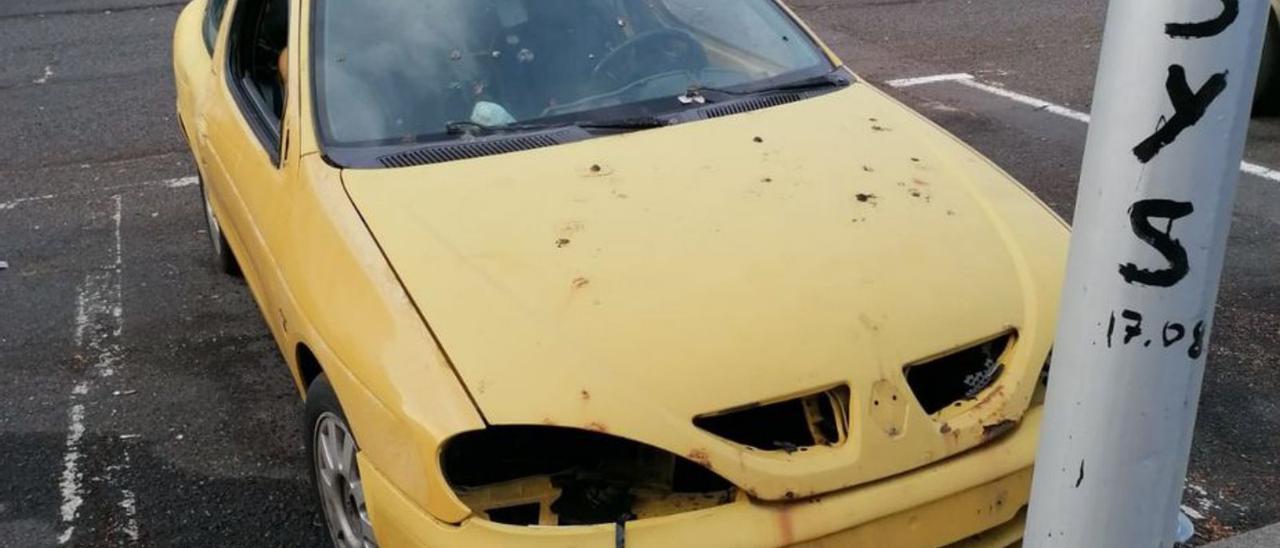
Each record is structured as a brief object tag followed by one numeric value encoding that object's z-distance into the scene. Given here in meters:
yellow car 2.55
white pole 1.70
